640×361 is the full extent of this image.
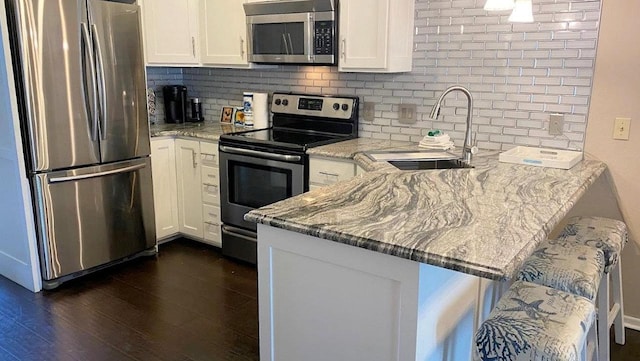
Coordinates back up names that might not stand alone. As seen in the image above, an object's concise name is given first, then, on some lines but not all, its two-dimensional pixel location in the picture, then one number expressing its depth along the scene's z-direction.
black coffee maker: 4.23
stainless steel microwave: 3.23
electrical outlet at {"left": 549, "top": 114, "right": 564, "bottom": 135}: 2.81
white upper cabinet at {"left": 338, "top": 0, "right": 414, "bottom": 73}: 3.01
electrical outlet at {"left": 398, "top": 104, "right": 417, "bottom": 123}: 3.31
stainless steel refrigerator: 2.89
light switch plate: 2.64
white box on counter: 2.57
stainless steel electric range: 3.24
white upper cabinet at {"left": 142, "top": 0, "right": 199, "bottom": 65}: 3.64
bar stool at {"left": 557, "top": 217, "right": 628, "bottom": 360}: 2.25
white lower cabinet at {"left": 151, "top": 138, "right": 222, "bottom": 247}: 3.74
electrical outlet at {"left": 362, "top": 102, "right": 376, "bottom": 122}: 3.49
